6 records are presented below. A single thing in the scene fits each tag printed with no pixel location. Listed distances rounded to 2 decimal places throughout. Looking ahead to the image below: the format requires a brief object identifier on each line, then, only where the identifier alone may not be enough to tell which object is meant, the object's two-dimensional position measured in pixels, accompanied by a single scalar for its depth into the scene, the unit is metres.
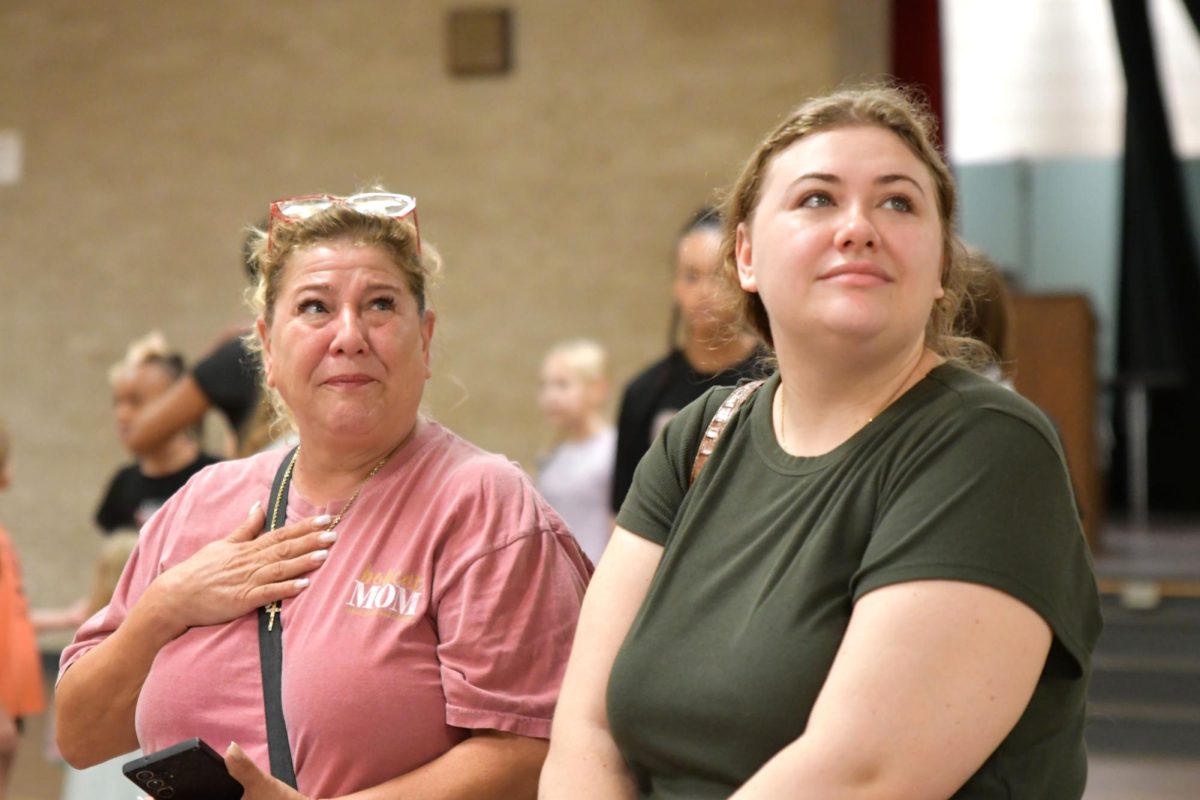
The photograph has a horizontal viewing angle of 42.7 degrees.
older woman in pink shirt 1.89
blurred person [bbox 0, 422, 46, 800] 3.27
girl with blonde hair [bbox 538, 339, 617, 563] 4.89
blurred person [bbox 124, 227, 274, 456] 3.61
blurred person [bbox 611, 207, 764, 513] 3.31
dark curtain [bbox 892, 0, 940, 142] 6.48
